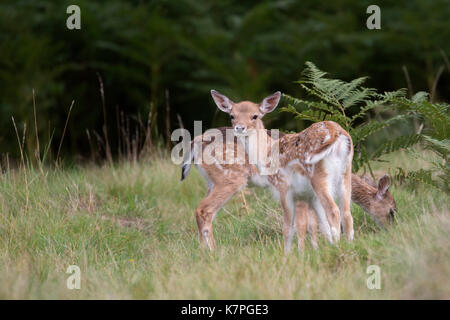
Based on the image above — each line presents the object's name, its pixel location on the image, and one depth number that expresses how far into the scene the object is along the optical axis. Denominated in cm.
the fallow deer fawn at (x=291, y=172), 990
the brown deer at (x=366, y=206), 1056
